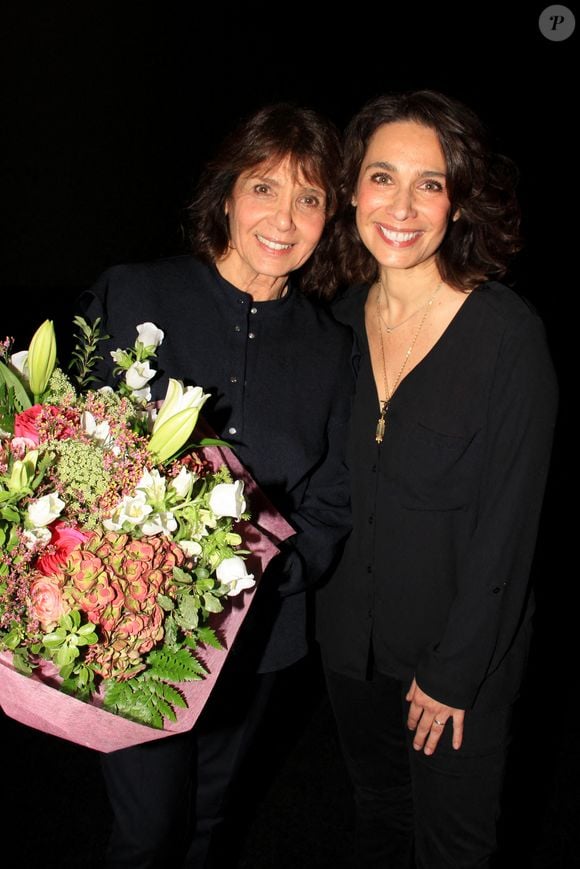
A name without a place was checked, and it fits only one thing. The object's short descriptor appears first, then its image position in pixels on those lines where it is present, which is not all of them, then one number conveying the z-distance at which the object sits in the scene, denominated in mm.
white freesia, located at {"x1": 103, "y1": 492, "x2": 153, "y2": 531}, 1047
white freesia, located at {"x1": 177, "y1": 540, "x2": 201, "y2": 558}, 1110
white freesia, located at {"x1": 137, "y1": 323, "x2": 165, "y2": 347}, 1494
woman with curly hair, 1528
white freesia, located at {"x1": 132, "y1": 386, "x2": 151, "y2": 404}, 1363
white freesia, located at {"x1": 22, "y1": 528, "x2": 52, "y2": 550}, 1041
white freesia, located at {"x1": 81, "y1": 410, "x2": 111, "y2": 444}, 1160
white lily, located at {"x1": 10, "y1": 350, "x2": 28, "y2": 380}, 1298
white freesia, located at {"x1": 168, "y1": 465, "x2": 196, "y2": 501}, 1105
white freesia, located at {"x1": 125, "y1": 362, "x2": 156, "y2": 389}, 1354
